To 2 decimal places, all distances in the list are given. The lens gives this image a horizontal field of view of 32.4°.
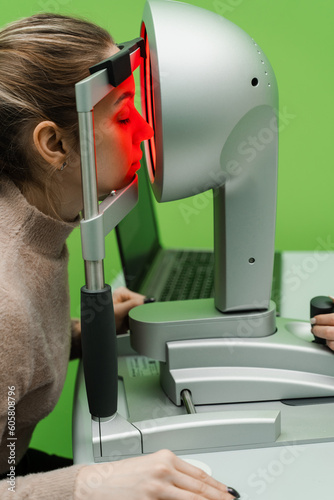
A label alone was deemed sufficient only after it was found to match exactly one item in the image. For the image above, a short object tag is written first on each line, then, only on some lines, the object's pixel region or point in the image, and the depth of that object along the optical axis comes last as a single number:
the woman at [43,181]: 0.63
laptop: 1.22
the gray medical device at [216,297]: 0.67
